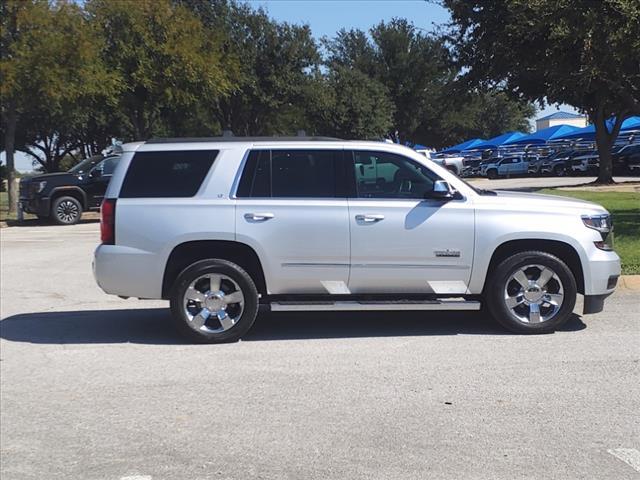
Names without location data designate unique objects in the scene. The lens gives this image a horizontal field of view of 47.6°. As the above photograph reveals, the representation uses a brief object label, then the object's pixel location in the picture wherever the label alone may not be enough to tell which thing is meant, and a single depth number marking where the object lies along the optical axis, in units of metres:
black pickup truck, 20.58
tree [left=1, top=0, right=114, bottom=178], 20.86
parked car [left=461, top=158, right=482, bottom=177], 53.10
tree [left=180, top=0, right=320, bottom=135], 38.47
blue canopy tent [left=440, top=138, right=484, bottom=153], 56.35
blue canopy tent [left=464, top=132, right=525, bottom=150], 53.02
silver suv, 6.95
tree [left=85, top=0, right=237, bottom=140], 25.97
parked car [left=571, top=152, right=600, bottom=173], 43.66
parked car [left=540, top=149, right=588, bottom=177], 44.72
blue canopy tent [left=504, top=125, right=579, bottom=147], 49.03
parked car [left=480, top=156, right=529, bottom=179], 49.12
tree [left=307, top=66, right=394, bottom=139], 47.84
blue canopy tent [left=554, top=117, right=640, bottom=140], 44.44
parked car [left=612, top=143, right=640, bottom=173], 40.16
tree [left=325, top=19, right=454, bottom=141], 57.62
